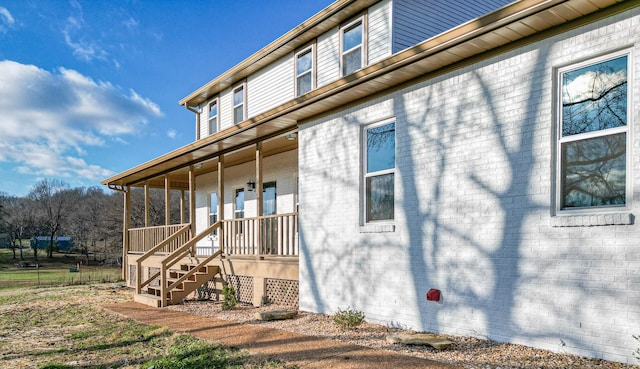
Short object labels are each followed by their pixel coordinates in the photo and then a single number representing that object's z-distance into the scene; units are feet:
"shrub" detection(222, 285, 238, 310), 33.63
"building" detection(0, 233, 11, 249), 233.29
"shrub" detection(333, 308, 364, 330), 23.84
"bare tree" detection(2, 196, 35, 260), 197.16
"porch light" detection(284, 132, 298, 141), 34.66
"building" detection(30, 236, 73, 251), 214.07
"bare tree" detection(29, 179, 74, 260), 204.21
